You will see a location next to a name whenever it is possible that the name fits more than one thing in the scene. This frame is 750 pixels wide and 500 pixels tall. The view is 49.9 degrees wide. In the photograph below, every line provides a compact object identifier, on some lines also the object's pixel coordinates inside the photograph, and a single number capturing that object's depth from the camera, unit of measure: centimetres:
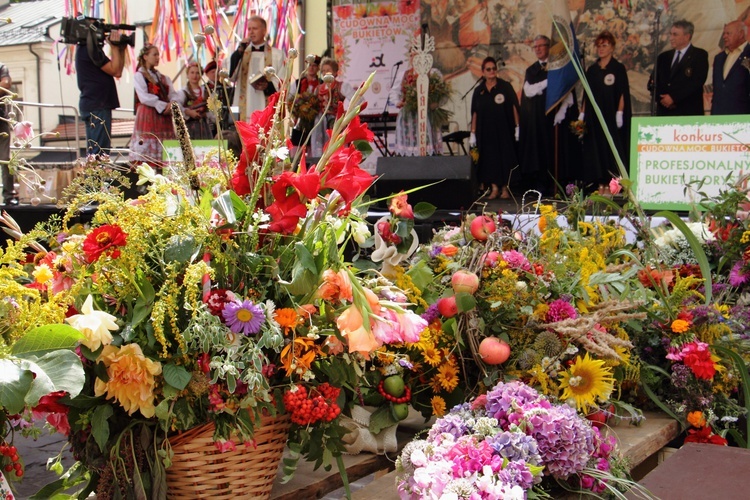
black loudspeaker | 452
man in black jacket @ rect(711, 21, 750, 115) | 692
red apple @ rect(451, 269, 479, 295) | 157
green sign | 310
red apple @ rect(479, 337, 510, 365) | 160
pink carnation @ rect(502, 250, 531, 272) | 174
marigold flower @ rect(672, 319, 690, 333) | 197
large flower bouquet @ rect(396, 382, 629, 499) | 120
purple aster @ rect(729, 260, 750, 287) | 240
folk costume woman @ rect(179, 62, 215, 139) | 717
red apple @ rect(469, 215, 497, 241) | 166
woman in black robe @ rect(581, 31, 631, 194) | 755
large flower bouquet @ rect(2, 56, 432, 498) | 115
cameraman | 671
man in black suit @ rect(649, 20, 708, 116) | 725
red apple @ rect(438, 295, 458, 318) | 159
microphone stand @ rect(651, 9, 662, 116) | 758
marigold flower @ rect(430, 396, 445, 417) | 165
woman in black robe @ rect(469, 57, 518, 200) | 831
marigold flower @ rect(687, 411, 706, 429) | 192
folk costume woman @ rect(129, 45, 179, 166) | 686
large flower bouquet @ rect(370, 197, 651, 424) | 164
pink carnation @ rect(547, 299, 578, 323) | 172
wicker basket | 123
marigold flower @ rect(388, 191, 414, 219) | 169
